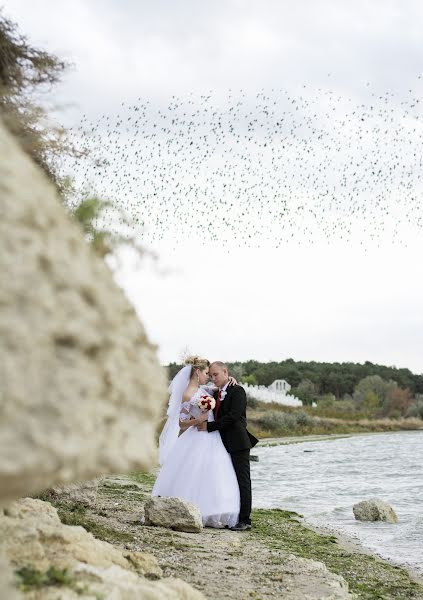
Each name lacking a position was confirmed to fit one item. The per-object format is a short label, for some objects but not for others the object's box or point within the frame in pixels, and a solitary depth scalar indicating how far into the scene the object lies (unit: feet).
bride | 35.04
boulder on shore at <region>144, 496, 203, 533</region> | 31.24
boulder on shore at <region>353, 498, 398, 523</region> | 46.26
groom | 35.73
